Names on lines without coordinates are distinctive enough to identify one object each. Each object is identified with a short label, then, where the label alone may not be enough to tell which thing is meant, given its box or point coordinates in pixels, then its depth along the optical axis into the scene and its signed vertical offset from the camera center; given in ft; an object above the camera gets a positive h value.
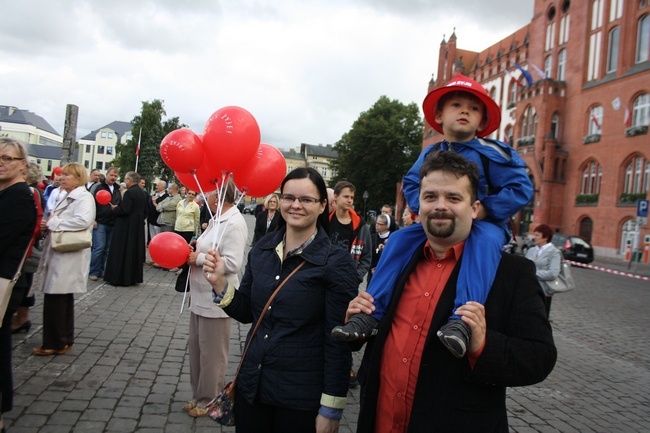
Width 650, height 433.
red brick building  97.14 +29.99
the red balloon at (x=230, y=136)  11.17 +1.81
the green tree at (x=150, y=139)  182.19 +25.50
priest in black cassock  30.30 -2.73
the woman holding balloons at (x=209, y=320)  13.17 -3.20
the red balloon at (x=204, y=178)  12.84 +0.85
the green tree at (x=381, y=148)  179.63 +30.04
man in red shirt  5.87 -1.39
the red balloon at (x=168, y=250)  12.18 -1.19
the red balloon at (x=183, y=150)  11.74 +1.45
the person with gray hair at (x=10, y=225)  11.00 -0.80
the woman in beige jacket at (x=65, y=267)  16.93 -2.66
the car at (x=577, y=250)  76.69 -1.25
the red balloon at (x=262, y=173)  12.38 +1.09
